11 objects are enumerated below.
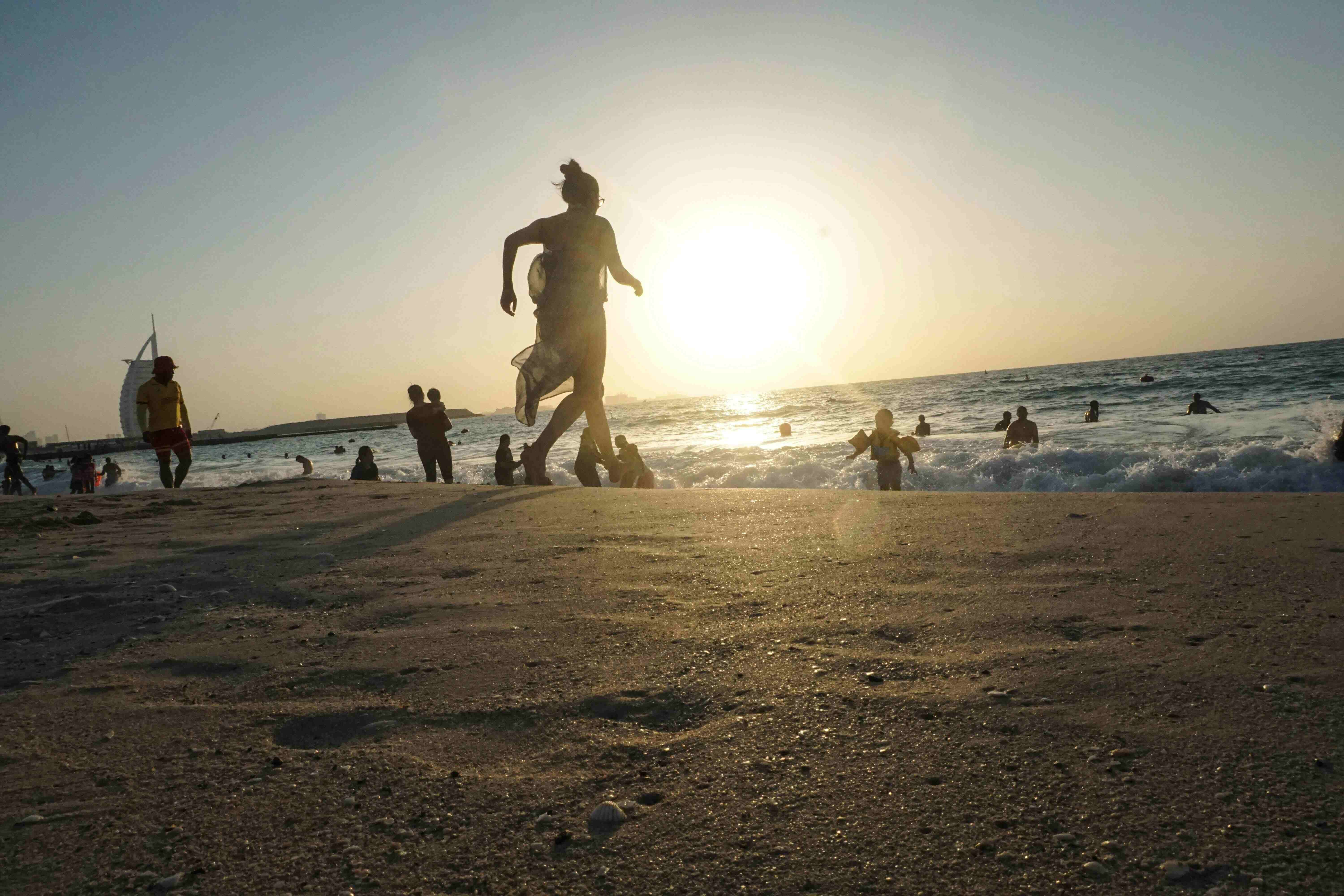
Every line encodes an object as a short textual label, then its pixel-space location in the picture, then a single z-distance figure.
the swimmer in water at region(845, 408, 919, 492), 8.20
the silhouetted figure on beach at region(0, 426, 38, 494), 12.63
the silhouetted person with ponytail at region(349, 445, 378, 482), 9.94
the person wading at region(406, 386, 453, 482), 9.02
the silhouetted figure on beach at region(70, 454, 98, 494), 13.56
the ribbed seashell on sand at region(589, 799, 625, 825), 1.28
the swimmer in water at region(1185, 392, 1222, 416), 18.64
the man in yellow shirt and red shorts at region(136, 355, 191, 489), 7.36
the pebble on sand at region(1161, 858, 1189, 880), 1.07
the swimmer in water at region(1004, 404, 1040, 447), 12.85
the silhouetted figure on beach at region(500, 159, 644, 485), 5.81
